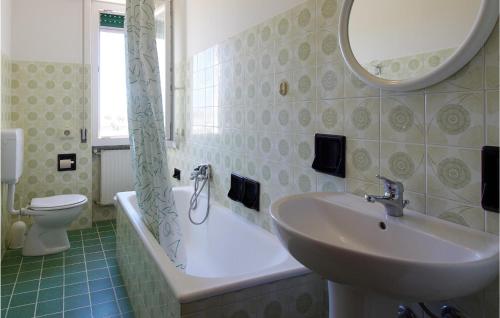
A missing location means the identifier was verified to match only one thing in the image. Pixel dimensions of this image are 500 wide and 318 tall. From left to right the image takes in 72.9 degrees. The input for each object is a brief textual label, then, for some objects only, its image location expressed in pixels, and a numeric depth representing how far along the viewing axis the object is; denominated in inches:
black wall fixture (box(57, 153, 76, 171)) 132.3
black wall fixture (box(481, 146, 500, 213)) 35.1
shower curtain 77.2
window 136.1
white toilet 108.1
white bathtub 49.5
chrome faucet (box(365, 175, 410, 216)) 41.9
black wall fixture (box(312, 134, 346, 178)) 54.9
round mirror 36.3
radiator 141.1
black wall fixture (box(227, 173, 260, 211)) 79.7
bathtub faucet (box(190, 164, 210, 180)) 102.2
